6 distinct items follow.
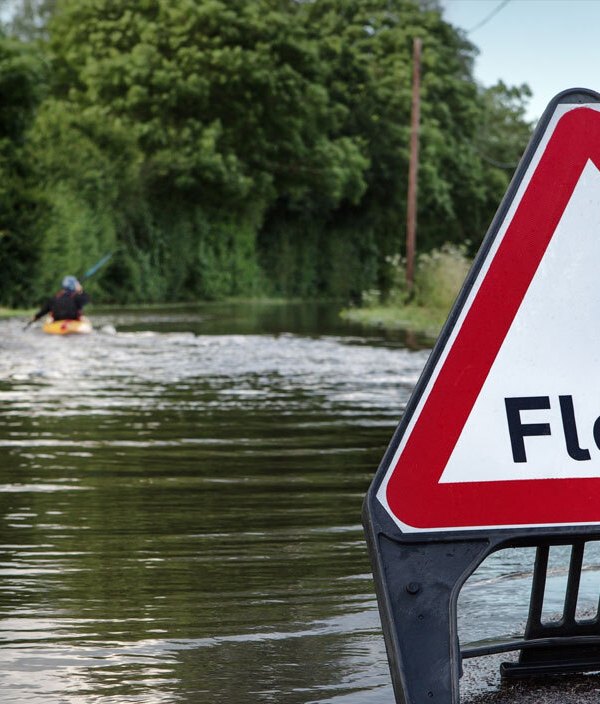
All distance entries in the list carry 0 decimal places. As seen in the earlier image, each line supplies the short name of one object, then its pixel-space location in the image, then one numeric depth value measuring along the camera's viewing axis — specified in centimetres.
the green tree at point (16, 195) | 4400
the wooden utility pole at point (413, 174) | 4553
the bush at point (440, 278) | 3747
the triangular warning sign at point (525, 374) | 362
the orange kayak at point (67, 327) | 2909
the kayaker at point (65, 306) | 2925
